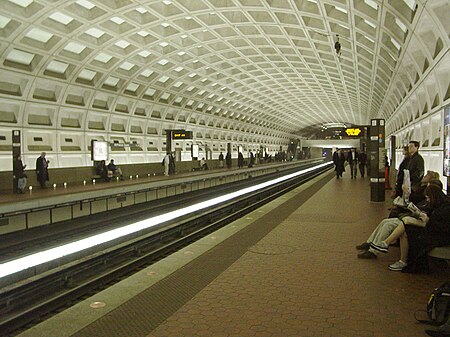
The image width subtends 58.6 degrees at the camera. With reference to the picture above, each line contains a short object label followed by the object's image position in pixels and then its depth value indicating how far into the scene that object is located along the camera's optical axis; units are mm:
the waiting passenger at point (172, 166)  28531
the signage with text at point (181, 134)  28094
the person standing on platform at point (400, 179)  8664
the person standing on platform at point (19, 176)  16625
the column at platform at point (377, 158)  12914
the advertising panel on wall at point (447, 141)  7627
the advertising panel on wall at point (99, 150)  23203
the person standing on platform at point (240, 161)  40350
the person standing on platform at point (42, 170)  18625
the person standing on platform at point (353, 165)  25994
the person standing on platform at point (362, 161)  26455
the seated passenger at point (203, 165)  37281
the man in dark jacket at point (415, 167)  8000
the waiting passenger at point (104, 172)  23955
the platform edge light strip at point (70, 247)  5044
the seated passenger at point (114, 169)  24570
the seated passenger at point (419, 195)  6493
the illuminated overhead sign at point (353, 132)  20953
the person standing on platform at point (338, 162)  26469
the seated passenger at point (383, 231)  6094
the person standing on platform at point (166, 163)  27844
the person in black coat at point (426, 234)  5234
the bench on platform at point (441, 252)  5133
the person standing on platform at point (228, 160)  41031
